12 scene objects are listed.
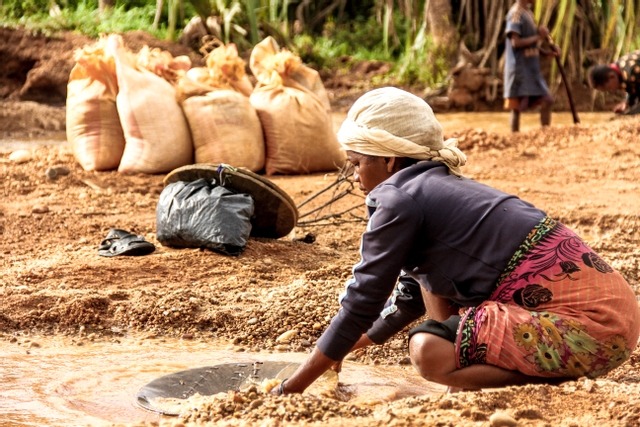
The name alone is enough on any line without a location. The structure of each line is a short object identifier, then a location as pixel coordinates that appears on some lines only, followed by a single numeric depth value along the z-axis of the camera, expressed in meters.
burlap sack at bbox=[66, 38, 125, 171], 10.84
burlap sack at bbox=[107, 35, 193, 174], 10.52
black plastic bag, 7.32
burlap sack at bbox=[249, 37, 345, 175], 11.07
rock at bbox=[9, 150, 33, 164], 11.99
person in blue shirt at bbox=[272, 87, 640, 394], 4.20
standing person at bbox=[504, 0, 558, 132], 14.38
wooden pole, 15.72
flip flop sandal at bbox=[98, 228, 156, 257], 7.48
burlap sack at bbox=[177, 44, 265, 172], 10.74
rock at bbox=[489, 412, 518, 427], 3.74
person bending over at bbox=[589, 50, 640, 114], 13.81
